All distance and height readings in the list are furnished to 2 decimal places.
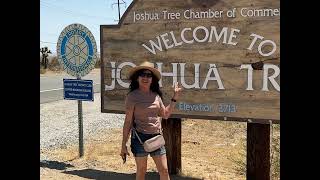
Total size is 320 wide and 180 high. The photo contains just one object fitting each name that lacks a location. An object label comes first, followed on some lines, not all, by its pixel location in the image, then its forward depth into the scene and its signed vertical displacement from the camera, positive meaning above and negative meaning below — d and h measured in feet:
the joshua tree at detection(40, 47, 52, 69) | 110.02 +10.67
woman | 10.28 -1.16
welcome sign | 12.48 +1.47
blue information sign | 17.17 -0.21
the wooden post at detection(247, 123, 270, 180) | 12.79 -2.80
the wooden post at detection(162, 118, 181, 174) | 14.50 -2.67
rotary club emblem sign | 17.04 +2.07
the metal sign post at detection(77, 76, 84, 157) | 17.40 -2.48
